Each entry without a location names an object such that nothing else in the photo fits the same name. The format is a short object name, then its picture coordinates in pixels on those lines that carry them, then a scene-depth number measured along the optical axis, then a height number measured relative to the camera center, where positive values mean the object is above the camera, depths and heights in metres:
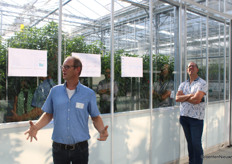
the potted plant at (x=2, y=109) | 2.62 -0.37
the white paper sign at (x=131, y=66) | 3.70 +0.20
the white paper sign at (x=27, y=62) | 2.64 +0.20
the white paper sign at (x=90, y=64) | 3.21 +0.21
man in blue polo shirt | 2.13 -0.39
